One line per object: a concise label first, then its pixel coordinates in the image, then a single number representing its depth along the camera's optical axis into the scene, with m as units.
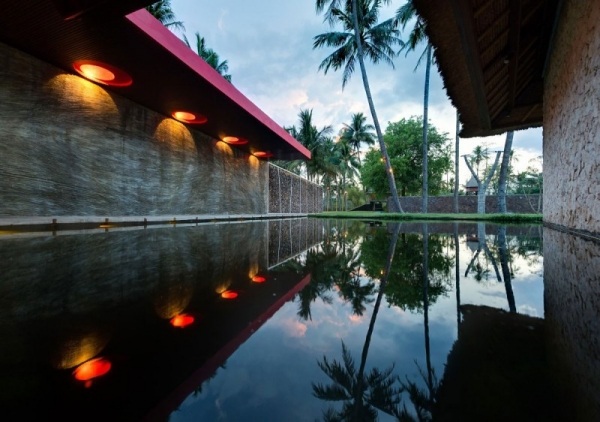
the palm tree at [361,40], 14.57
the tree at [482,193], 15.67
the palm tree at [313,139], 25.28
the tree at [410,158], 24.86
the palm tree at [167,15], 17.07
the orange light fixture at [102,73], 6.20
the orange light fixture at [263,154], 14.76
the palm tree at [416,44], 14.02
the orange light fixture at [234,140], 12.00
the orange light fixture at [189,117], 9.21
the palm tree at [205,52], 19.88
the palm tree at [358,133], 29.61
